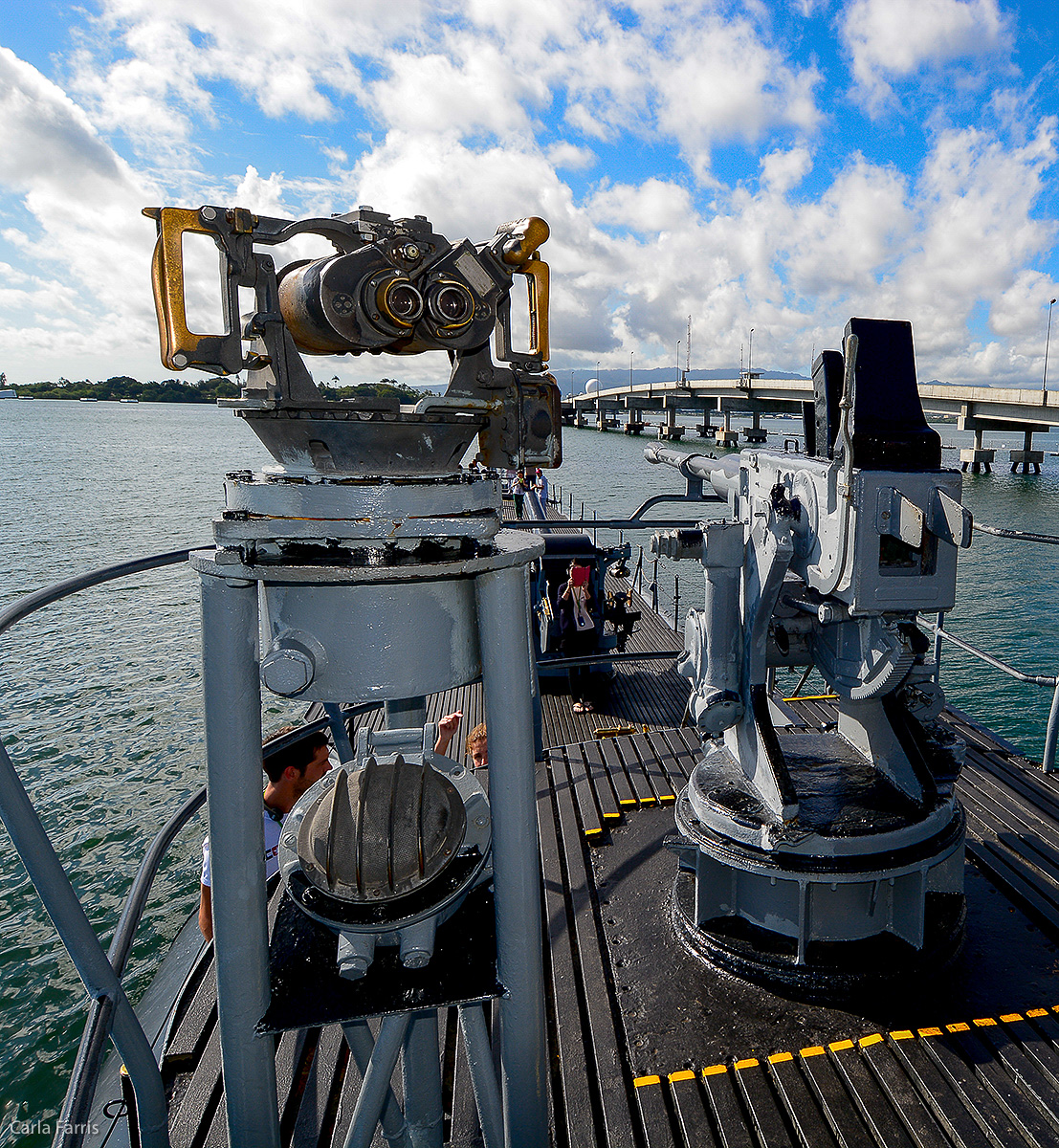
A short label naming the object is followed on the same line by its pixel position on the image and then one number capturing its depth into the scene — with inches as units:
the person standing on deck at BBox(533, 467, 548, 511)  889.2
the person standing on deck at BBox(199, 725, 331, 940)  143.3
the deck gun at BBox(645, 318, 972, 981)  126.9
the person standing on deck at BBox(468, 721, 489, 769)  219.1
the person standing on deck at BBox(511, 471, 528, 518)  936.0
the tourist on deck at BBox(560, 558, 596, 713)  370.0
